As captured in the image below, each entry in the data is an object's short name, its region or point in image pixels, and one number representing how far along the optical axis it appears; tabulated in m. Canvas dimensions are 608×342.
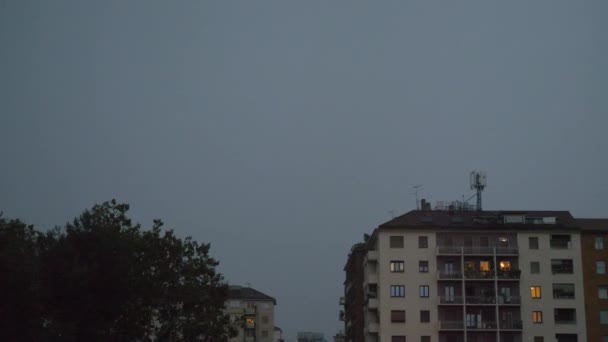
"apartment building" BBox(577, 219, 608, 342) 101.25
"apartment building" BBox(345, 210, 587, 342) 101.81
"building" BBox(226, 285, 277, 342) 164.75
